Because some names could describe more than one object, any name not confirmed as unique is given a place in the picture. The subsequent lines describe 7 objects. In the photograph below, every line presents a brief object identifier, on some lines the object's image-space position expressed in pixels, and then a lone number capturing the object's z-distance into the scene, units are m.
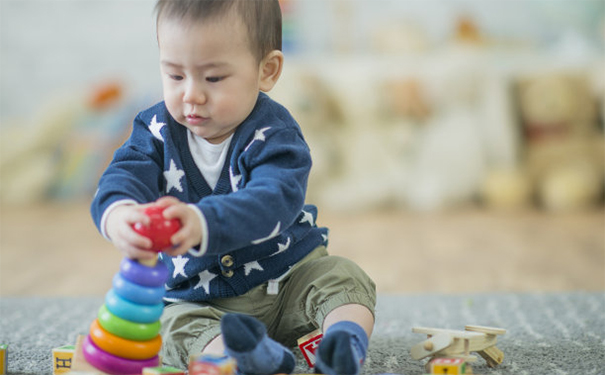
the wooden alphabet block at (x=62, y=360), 1.70
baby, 1.63
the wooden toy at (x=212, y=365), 1.55
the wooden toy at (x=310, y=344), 1.78
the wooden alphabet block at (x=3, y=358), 1.73
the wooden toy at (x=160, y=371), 1.56
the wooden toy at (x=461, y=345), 1.72
